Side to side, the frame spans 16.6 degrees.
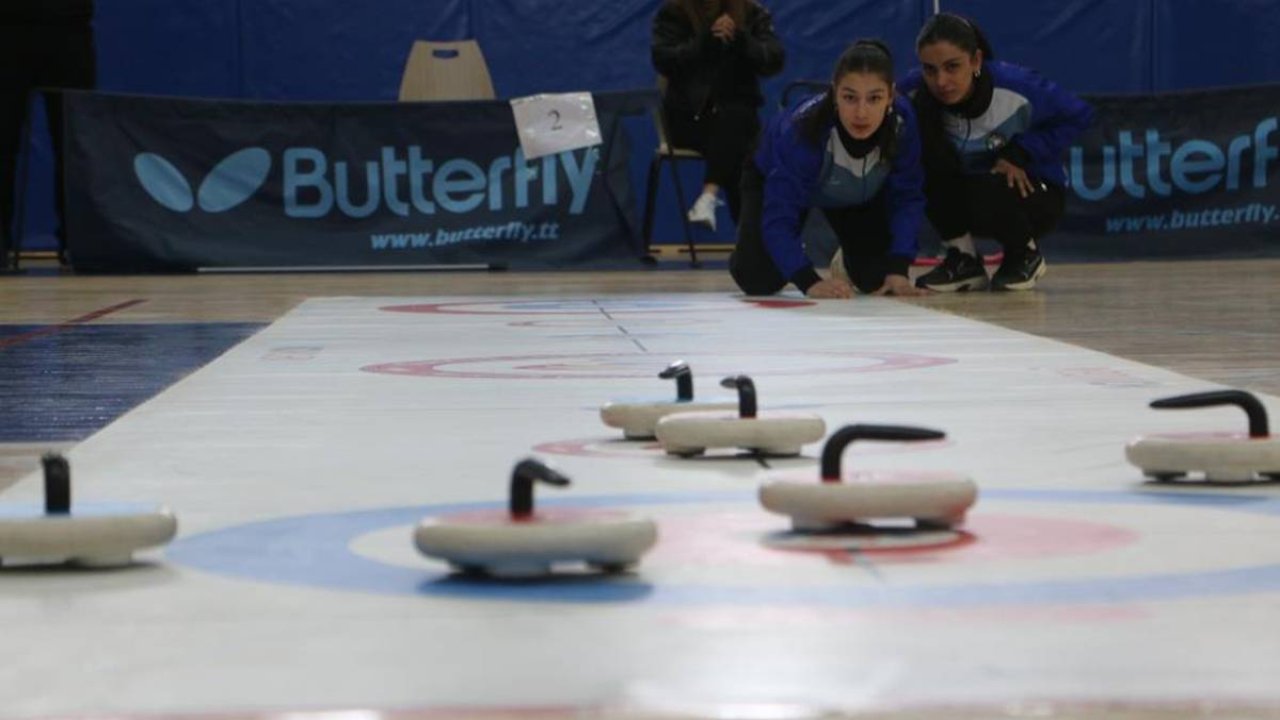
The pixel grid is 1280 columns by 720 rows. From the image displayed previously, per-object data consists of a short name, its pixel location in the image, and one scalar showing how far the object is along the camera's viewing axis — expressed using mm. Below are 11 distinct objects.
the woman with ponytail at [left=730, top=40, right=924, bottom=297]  12900
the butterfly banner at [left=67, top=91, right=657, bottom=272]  20423
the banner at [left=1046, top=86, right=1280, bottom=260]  21262
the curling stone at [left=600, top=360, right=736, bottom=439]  5797
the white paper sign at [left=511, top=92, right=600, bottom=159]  20718
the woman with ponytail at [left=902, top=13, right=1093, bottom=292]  13747
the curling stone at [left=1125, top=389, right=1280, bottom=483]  4740
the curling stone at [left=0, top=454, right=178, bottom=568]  3738
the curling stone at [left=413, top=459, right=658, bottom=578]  3499
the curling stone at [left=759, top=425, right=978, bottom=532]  3942
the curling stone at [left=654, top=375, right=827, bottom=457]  5273
